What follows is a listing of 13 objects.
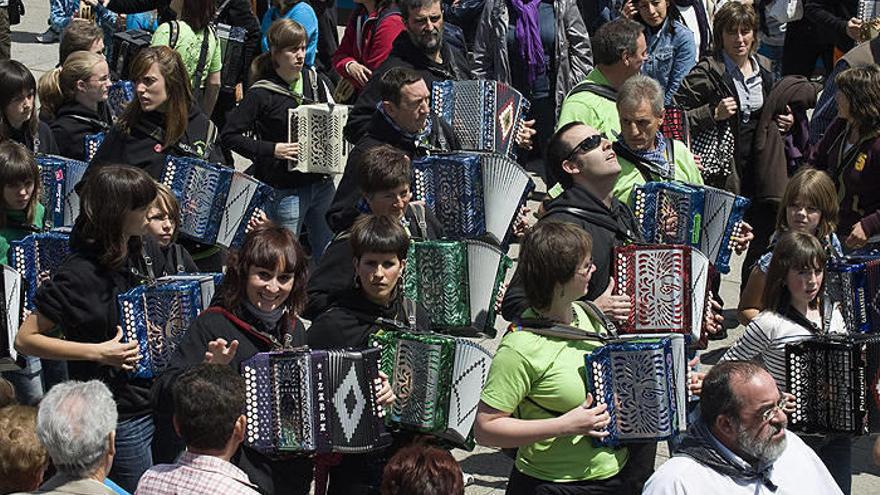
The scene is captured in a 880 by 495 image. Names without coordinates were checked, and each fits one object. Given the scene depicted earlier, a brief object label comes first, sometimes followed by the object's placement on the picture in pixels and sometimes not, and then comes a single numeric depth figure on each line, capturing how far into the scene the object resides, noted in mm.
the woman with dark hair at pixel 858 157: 14609
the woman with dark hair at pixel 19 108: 14720
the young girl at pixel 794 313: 11819
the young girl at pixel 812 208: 13557
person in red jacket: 18265
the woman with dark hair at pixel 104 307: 10884
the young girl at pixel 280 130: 16133
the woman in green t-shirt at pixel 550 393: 10040
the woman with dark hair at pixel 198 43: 18224
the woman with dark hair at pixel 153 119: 13820
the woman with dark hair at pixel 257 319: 10365
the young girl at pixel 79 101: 15537
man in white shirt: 9465
